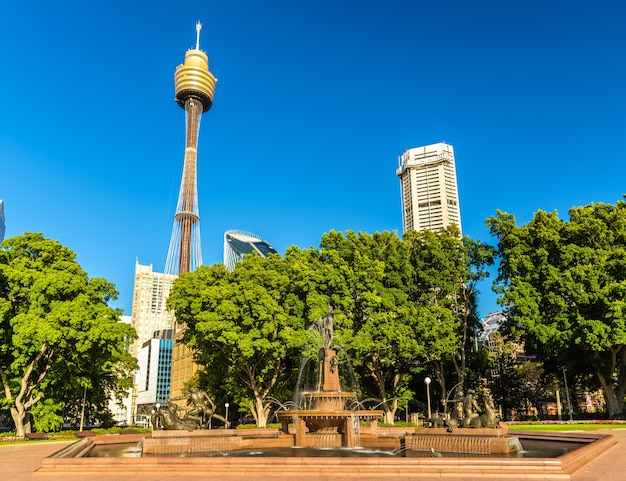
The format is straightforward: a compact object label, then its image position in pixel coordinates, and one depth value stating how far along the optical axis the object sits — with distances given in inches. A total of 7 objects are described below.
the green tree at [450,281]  1524.4
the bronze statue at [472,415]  669.9
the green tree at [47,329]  1195.3
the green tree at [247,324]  1353.3
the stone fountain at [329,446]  485.4
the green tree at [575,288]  1292.3
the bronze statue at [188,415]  735.1
